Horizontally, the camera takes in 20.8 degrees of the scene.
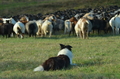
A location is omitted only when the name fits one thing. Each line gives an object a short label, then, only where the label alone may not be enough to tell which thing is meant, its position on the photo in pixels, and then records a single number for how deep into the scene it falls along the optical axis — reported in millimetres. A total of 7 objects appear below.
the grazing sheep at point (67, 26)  29500
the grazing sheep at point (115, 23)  29094
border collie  10320
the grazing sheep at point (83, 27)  24531
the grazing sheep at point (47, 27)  27439
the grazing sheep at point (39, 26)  28864
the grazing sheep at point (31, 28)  26938
